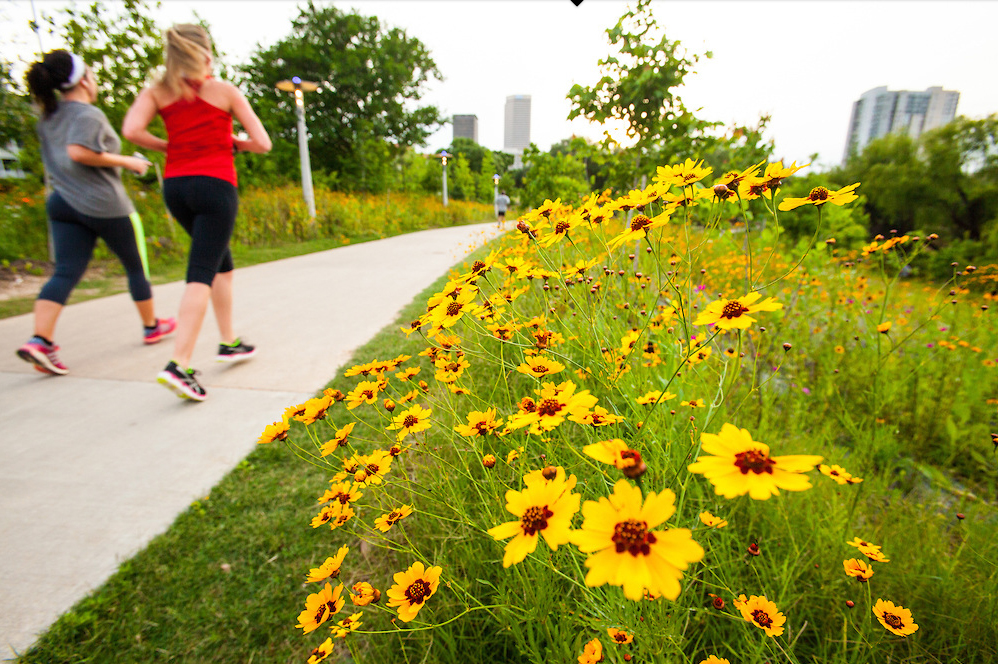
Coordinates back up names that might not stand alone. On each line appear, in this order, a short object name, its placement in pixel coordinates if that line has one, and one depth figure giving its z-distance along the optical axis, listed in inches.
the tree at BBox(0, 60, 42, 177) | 240.7
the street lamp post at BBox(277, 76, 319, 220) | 355.3
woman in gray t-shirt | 95.9
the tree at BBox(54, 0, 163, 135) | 248.5
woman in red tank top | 87.5
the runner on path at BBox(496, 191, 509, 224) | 606.7
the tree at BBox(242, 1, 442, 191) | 671.1
